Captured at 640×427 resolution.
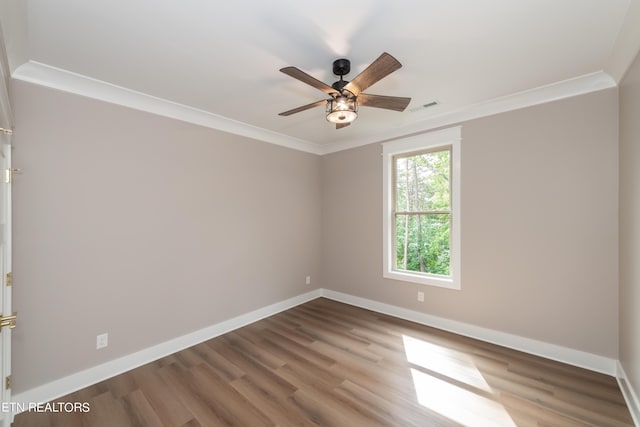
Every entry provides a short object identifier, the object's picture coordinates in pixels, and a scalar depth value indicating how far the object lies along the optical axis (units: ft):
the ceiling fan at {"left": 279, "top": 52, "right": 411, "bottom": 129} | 5.71
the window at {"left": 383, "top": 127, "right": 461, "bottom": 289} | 10.79
